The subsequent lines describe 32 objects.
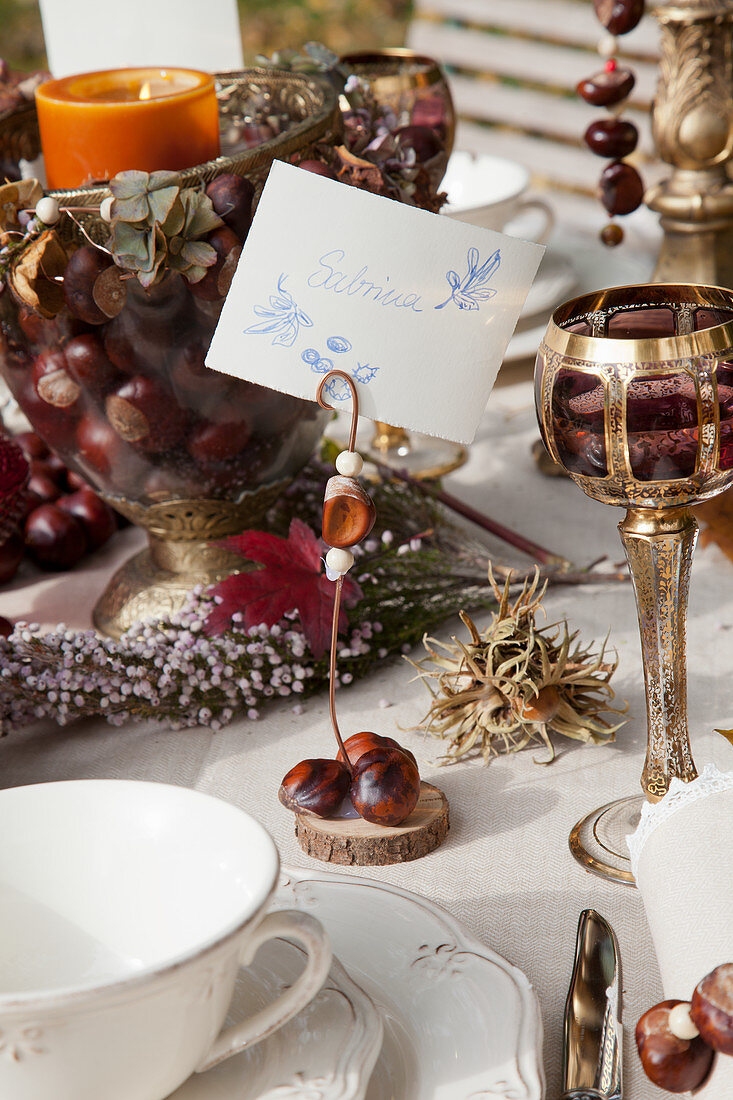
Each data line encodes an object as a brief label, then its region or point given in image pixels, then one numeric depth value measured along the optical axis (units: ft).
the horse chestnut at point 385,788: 3.08
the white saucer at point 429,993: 2.62
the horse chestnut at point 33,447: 4.16
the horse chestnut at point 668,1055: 2.55
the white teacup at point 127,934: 2.51
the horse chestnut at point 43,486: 4.05
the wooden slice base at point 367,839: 3.10
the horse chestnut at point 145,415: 3.40
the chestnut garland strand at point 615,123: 3.88
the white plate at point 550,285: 4.53
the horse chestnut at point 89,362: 3.37
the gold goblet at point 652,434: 2.82
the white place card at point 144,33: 4.12
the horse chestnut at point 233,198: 3.24
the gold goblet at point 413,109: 4.18
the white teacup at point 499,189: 4.74
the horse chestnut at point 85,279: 3.27
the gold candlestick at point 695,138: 3.92
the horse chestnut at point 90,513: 3.99
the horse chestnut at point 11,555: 3.87
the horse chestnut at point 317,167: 3.32
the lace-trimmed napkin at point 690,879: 2.72
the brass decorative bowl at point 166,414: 3.35
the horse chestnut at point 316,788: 3.11
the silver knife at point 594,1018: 2.72
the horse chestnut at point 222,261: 3.25
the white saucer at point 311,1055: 2.58
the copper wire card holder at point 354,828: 3.02
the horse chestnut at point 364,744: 3.15
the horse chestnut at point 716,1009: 2.52
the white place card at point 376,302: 3.01
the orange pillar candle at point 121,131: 3.46
